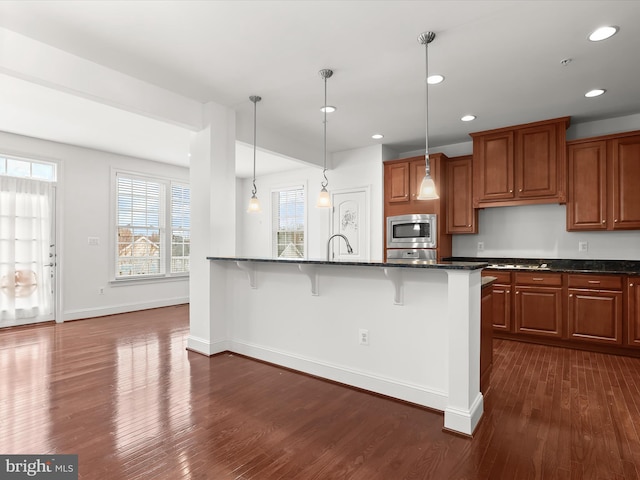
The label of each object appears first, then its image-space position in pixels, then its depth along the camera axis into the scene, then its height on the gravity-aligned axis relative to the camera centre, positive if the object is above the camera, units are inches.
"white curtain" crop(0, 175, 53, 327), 194.5 -4.6
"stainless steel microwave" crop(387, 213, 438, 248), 199.0 +6.0
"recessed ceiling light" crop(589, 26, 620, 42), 99.1 +60.7
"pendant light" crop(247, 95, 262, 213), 146.3 +16.9
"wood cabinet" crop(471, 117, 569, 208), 166.9 +38.9
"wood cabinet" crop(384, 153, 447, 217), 199.6 +34.5
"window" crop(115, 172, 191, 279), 248.2 +11.2
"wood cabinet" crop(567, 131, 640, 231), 154.8 +26.7
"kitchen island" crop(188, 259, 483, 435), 90.5 -29.0
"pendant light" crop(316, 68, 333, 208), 128.3 +15.9
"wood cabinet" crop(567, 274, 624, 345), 148.8 -30.0
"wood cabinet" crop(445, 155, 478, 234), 196.7 +25.6
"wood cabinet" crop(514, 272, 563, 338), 161.5 -30.4
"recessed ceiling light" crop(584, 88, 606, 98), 139.4 +60.7
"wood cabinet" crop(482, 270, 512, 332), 173.0 -30.3
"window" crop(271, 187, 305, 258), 285.4 +16.7
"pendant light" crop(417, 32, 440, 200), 101.1 +16.7
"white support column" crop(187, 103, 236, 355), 151.0 +10.7
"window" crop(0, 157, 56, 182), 197.5 +43.5
